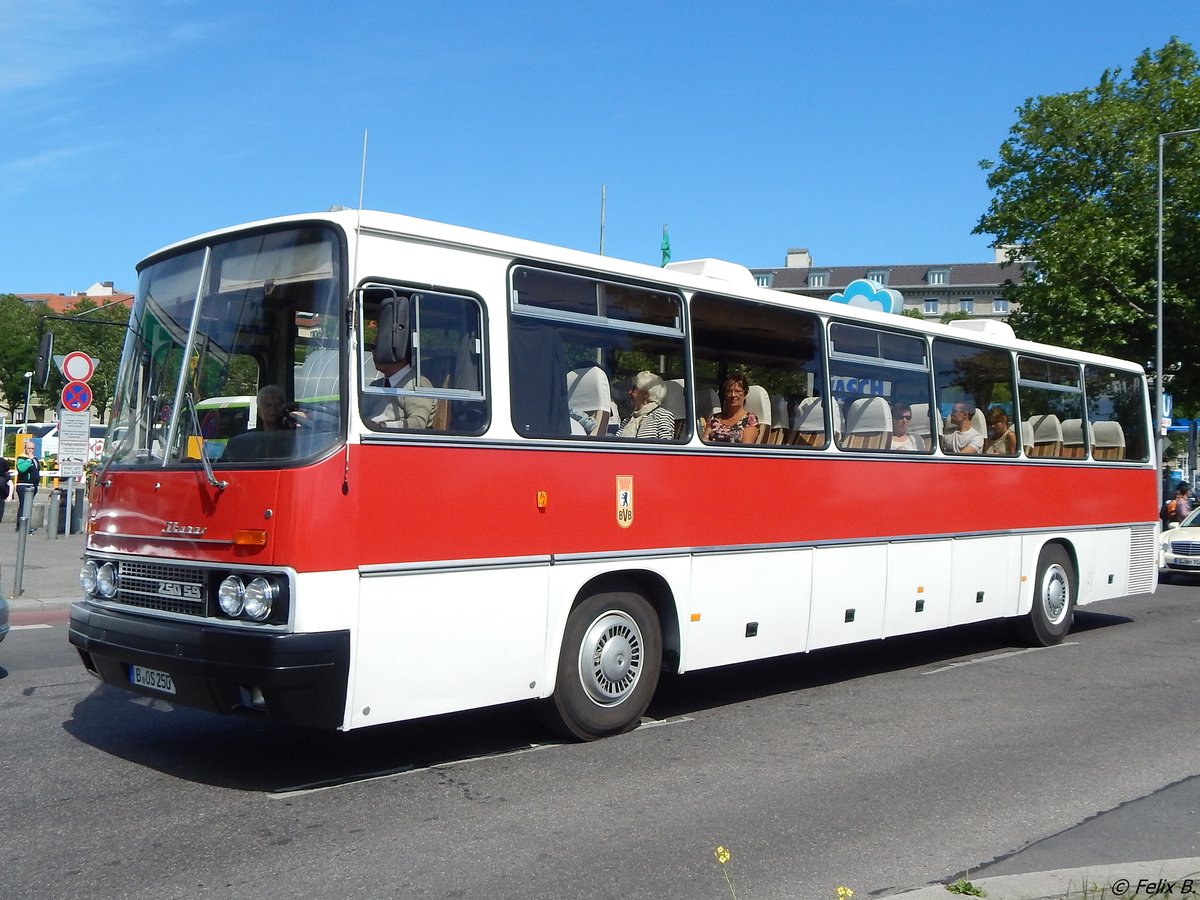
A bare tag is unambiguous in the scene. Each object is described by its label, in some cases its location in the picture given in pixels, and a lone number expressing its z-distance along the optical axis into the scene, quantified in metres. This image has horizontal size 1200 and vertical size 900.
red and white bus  6.21
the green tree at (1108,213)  36.19
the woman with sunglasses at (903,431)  10.72
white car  22.16
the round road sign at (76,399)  16.48
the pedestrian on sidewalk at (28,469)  28.50
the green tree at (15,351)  98.56
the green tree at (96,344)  72.06
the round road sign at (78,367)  16.89
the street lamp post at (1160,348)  31.91
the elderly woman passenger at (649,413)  8.19
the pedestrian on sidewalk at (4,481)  27.87
